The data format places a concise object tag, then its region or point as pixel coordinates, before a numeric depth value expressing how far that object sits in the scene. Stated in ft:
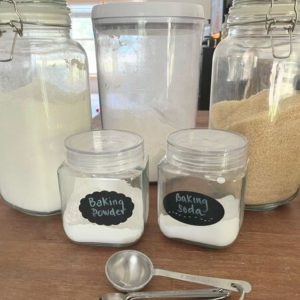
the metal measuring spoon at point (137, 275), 1.08
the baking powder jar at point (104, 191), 1.24
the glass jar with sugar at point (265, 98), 1.44
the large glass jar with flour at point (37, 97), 1.36
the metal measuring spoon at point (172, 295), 1.03
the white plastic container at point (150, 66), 1.54
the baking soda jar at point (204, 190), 1.23
